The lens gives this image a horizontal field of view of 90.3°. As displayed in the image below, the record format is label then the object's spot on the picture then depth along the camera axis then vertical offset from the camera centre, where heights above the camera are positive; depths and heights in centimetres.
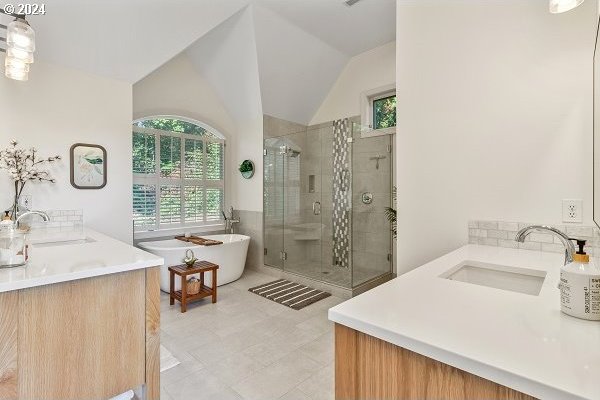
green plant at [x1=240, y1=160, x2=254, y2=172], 468 +51
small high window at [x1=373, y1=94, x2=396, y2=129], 412 +122
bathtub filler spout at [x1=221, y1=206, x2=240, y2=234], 489 -40
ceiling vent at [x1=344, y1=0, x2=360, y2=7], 327 +217
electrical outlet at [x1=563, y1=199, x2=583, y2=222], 150 -7
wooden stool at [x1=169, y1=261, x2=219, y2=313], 308 -91
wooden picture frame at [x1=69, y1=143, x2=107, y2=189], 309 +36
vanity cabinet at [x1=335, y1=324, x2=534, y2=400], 63 -42
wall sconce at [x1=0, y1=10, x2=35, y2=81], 157 +84
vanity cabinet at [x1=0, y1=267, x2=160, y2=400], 120 -62
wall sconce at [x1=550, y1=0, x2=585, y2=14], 121 +80
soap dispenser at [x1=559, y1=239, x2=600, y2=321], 76 -24
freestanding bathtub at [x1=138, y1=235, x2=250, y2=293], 347 -71
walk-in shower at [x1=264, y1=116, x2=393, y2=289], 392 -5
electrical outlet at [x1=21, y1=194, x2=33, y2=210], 279 -1
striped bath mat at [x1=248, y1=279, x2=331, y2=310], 334 -115
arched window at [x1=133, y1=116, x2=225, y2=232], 414 +38
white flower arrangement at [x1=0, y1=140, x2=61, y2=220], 269 +31
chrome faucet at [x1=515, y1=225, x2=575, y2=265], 101 -14
